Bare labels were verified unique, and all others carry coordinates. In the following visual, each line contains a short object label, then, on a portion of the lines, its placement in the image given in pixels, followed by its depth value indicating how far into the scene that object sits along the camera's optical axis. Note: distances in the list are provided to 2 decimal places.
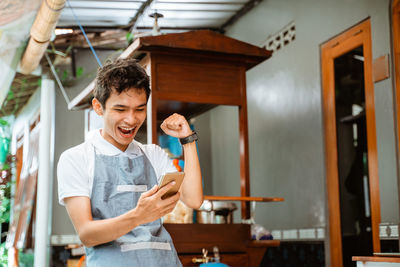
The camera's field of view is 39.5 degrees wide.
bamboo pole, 4.10
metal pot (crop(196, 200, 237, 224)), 3.64
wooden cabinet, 3.59
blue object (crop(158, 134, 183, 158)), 4.19
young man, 1.54
